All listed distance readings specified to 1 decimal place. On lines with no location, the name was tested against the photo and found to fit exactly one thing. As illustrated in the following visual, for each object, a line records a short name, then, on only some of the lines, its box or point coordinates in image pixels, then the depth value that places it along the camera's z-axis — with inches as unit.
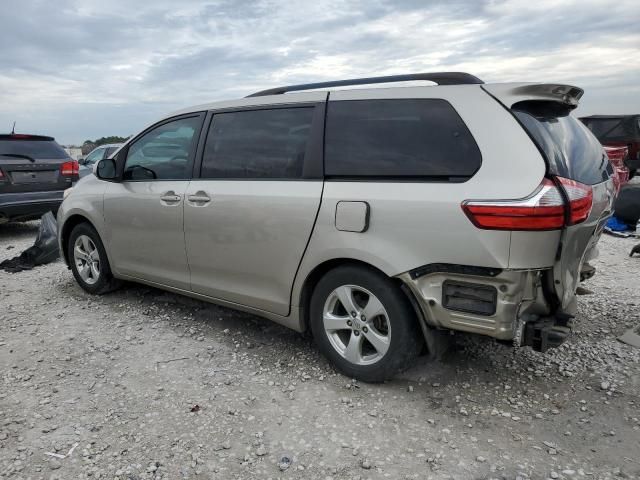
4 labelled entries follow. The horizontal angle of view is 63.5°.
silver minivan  100.8
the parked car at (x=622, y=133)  543.8
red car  382.3
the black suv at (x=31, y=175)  296.7
